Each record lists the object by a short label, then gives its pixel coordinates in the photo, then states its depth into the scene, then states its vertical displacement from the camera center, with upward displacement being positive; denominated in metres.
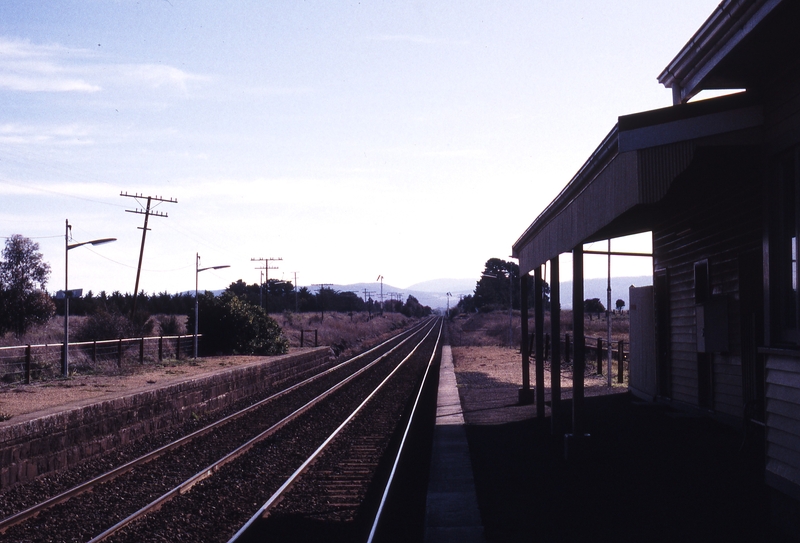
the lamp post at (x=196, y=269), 31.95 +1.78
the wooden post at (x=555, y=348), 10.26 -0.54
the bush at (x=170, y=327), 38.66 -0.84
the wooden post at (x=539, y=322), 12.65 -0.20
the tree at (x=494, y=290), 110.62 +3.35
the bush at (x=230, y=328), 33.03 -0.76
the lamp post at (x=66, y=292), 19.89 +0.52
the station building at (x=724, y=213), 5.77 +1.16
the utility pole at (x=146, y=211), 37.94 +5.36
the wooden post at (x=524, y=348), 14.48 -0.72
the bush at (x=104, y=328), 30.66 -0.71
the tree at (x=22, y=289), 45.94 +1.44
